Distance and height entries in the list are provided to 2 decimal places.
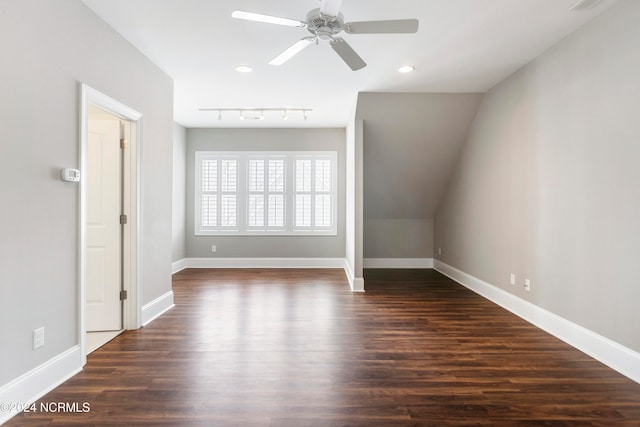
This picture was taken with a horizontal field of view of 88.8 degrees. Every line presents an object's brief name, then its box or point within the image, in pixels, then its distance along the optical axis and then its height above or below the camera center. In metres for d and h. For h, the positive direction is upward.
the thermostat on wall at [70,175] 2.28 +0.29
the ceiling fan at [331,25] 2.11 +1.32
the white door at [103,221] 3.21 -0.05
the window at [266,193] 6.62 +0.45
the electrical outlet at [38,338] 2.10 -0.79
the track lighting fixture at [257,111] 5.32 +1.73
